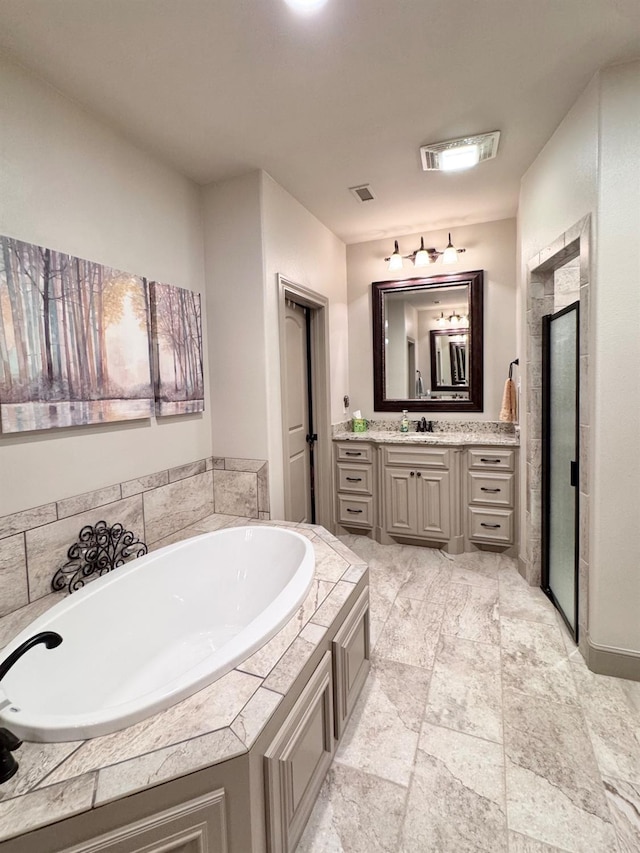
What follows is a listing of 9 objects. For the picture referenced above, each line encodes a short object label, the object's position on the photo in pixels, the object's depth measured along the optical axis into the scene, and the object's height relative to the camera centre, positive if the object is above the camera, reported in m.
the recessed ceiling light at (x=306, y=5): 1.43 +1.38
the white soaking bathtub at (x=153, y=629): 1.12 -0.92
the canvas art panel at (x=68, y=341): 1.63 +0.27
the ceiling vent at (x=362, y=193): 2.86 +1.43
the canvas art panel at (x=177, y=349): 2.35 +0.30
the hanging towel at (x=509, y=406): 3.40 -0.16
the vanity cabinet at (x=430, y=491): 3.23 -0.85
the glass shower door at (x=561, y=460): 2.24 -0.45
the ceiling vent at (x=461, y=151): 2.32 +1.40
